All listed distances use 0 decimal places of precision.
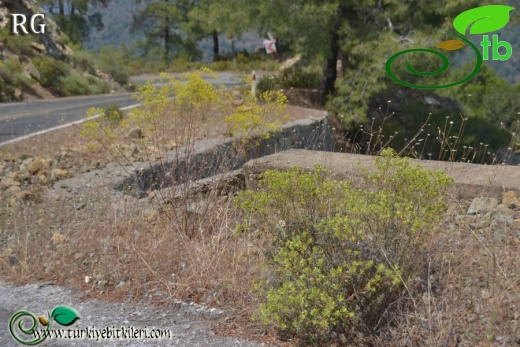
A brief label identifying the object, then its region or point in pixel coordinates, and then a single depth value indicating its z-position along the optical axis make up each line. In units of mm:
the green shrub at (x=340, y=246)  3389
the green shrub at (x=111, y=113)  10219
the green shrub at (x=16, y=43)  21422
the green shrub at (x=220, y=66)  35156
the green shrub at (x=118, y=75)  26283
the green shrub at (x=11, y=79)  17250
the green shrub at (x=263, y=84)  17891
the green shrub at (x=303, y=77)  20188
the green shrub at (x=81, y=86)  20558
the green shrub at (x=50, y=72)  20219
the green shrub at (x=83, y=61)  24156
